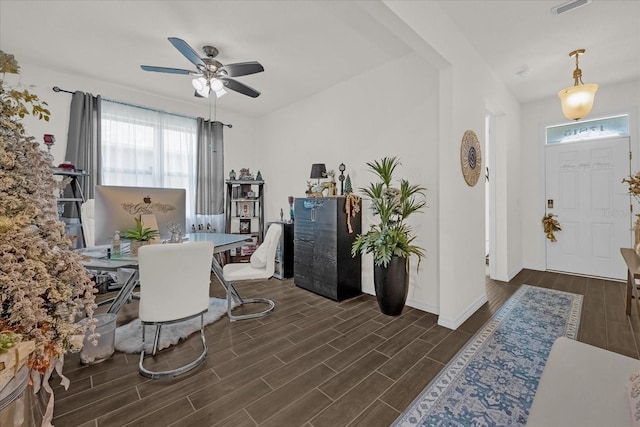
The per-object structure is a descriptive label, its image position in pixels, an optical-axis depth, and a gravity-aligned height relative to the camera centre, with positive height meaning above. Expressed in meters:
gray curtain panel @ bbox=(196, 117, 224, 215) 4.70 +0.79
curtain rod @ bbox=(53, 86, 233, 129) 3.48 +1.61
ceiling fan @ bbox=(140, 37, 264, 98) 2.54 +1.38
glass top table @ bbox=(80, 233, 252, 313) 1.89 -0.34
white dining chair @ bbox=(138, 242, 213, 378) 1.78 -0.48
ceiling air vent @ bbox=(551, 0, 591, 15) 2.19 +1.71
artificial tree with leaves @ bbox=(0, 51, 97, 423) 0.63 -0.11
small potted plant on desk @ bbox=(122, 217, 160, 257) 2.09 -0.17
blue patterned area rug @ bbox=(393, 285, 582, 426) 1.52 -1.09
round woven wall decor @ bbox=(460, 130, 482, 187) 2.71 +0.60
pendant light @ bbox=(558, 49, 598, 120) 2.82 +1.22
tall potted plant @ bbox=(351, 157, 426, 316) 2.75 -0.29
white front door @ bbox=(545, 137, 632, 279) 3.81 +0.15
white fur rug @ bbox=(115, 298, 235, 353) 2.22 -1.06
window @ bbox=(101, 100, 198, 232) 3.89 +1.00
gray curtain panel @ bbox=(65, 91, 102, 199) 3.58 +1.02
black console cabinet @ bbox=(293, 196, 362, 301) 3.25 -0.44
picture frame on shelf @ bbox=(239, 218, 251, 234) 5.11 -0.23
